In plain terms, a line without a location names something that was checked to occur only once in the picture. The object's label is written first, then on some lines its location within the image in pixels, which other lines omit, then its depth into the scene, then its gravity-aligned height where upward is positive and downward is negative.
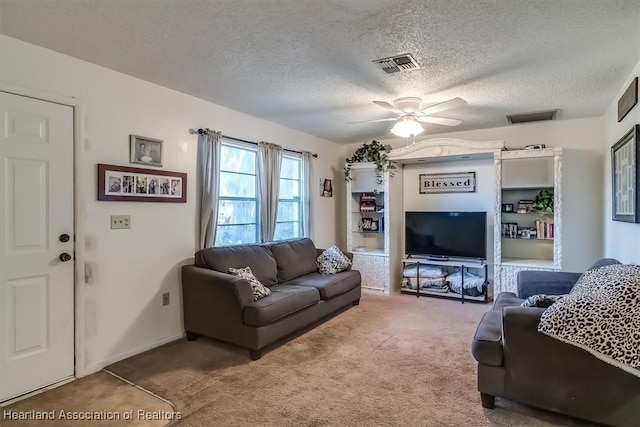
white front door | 2.38 -0.22
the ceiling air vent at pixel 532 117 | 4.19 +1.21
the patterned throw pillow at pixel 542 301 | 2.23 -0.54
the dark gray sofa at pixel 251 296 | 3.01 -0.77
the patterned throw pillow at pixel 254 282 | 3.22 -0.63
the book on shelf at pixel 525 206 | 4.72 +0.12
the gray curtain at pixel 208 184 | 3.68 +0.32
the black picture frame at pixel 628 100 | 2.78 +0.98
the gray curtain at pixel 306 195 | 5.17 +0.29
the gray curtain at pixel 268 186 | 4.39 +0.36
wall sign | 5.22 +0.49
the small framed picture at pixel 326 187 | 5.65 +0.44
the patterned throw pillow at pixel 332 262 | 4.49 -0.60
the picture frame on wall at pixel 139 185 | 2.90 +0.26
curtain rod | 3.67 +0.88
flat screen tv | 4.90 -0.28
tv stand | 4.87 -0.78
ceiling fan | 3.45 +0.98
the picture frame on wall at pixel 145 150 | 3.11 +0.57
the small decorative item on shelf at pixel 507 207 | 4.84 +0.11
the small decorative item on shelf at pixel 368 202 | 5.65 +0.20
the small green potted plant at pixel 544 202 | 4.52 +0.17
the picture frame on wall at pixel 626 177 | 2.72 +0.34
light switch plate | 2.96 -0.07
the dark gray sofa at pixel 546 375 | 1.94 -0.92
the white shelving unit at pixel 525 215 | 4.38 +0.00
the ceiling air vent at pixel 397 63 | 2.64 +1.17
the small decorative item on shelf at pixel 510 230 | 4.80 -0.20
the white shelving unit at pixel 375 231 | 5.30 -0.22
